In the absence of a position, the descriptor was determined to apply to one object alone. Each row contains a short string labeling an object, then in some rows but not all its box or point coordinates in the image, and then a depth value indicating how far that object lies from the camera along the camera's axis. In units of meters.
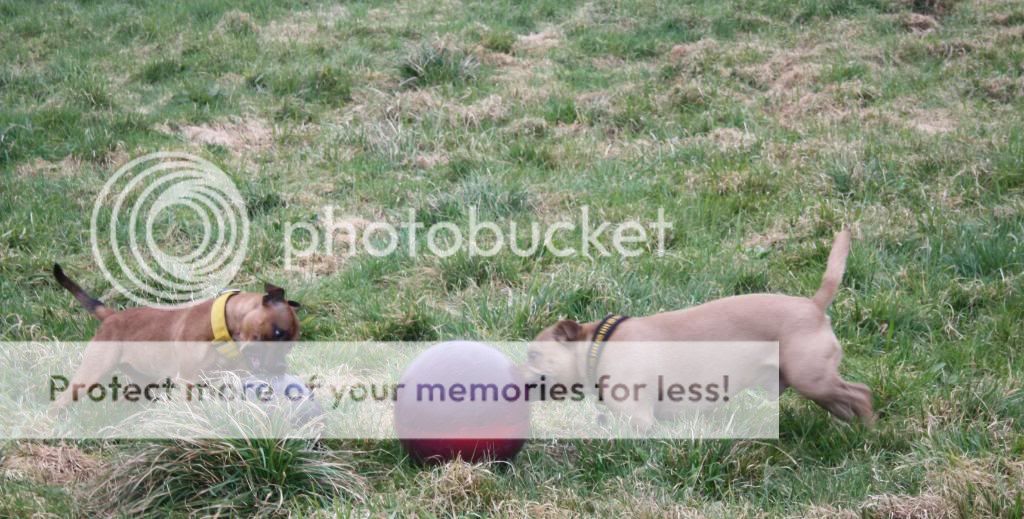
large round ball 3.99
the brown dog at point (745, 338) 4.32
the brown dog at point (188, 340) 4.98
